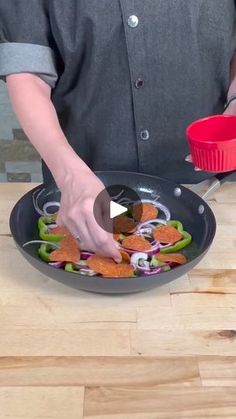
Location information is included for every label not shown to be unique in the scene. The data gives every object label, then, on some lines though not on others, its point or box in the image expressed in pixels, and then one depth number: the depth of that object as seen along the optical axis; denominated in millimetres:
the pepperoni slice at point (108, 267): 766
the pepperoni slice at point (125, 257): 801
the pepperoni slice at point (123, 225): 887
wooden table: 617
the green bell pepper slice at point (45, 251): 806
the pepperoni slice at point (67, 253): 791
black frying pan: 728
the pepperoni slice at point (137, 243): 826
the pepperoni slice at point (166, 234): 860
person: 953
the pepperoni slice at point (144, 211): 918
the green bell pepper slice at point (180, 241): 846
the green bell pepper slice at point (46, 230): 847
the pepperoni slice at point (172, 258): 808
